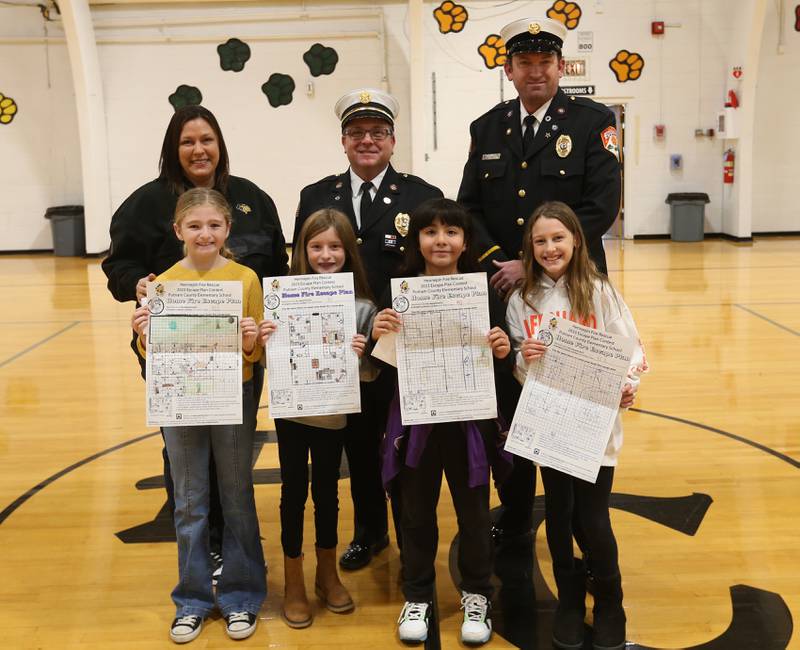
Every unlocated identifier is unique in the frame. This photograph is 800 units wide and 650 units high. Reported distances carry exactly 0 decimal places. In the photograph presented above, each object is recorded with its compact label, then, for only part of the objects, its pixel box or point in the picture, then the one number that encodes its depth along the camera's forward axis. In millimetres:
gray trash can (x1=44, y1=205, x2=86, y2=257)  13461
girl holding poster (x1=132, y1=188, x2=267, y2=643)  2752
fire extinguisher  13195
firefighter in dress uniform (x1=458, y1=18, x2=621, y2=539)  3166
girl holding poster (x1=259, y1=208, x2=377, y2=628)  2848
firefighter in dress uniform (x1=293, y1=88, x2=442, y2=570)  3115
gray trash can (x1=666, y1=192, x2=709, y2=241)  13375
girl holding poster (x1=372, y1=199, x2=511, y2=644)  2738
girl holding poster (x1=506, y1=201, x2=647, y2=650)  2650
